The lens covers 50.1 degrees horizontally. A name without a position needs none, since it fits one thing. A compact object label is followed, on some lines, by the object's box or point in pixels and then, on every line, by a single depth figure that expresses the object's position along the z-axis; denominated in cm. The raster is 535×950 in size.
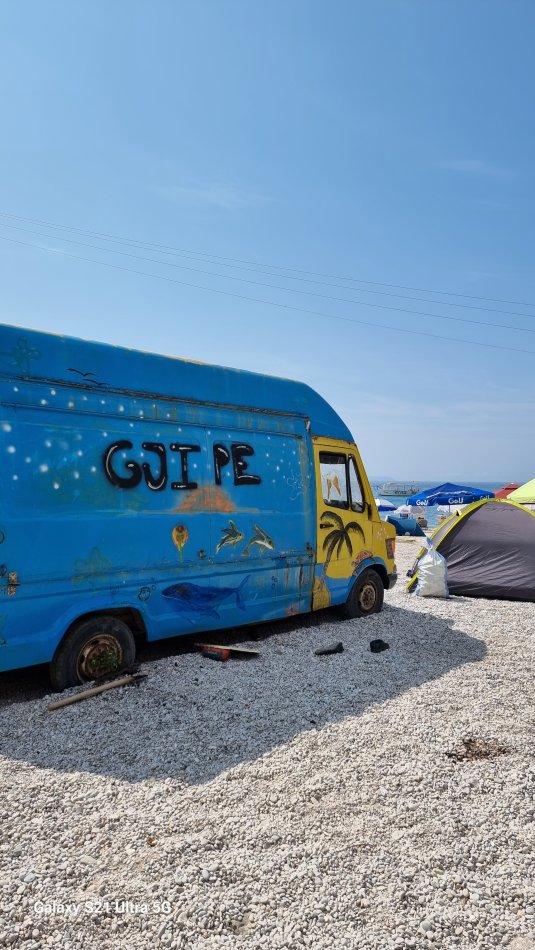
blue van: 500
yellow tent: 2283
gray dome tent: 1066
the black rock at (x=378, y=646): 688
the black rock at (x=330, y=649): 664
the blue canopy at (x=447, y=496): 3976
